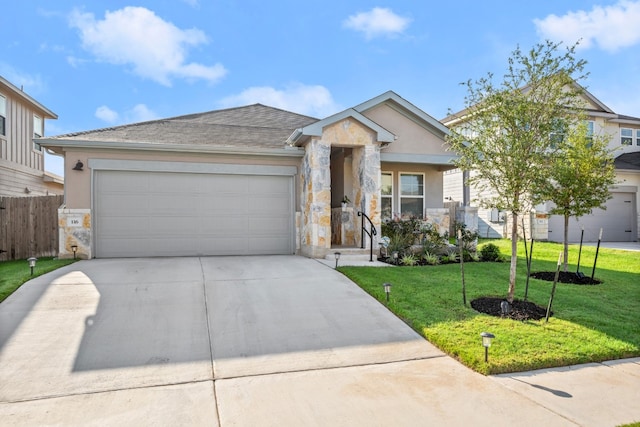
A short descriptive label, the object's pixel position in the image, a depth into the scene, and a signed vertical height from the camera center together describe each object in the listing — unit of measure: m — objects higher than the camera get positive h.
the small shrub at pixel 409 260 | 9.44 -1.13
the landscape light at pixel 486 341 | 4.24 -1.37
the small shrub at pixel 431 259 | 9.76 -1.12
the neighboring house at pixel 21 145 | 13.18 +2.51
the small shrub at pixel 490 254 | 10.60 -1.09
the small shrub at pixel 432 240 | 10.57 -0.73
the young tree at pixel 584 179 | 8.73 +0.75
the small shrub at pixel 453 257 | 10.11 -1.12
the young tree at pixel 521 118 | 5.98 +1.46
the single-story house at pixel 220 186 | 9.64 +0.73
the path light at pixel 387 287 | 6.18 -1.15
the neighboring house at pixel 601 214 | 16.56 -0.05
